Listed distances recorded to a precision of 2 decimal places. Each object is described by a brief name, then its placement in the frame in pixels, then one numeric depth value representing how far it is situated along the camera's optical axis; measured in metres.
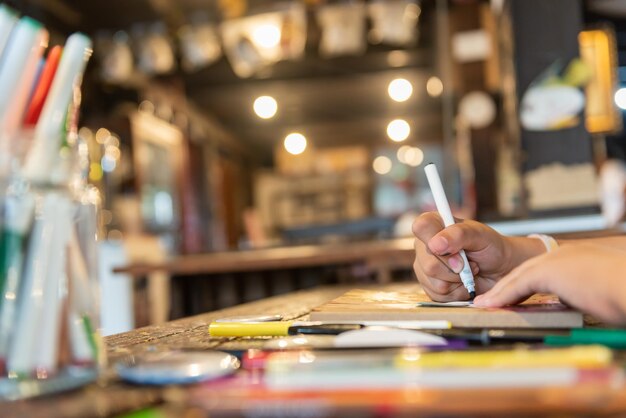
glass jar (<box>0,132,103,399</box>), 0.62
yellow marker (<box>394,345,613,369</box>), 0.55
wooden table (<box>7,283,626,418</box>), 0.43
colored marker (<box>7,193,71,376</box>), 0.62
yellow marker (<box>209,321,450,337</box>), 0.83
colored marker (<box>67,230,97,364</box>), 0.66
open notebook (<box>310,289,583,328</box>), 0.81
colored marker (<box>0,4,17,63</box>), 0.69
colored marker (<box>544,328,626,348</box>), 0.69
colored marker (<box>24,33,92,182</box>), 0.65
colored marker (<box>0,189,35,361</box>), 0.63
